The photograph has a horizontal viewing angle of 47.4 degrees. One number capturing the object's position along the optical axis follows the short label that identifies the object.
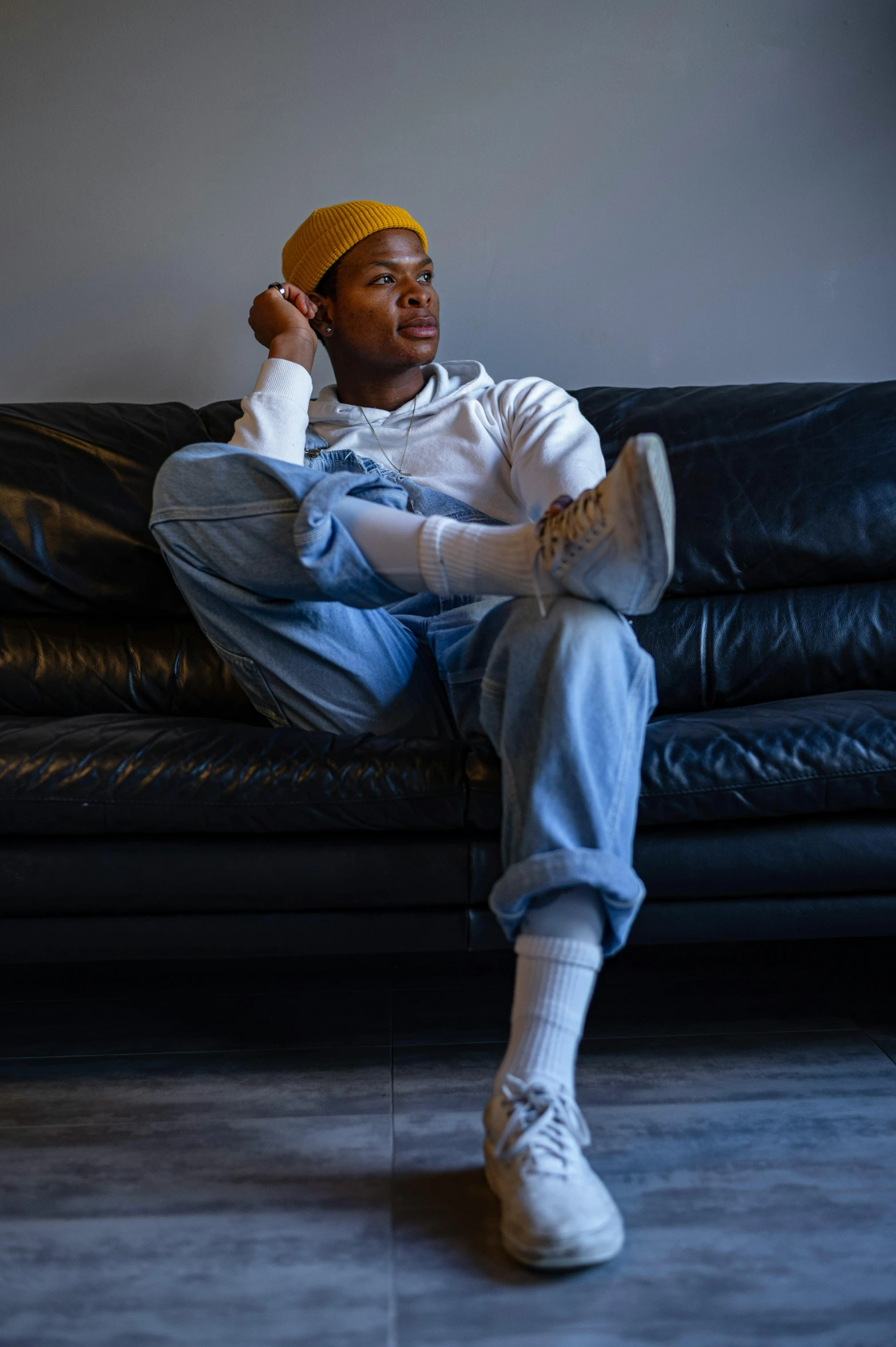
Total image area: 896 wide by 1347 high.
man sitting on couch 0.99
